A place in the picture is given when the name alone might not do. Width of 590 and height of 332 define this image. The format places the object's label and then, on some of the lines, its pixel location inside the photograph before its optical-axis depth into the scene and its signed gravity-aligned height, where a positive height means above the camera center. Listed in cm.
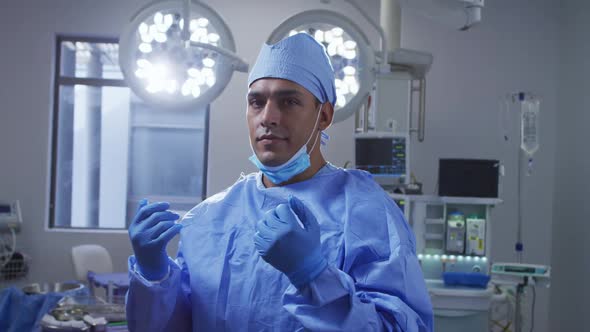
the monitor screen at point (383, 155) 296 +9
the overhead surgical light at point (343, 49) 178 +40
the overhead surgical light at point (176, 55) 169 +34
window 461 +12
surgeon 95 -14
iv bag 341 +29
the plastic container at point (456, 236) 304 -33
